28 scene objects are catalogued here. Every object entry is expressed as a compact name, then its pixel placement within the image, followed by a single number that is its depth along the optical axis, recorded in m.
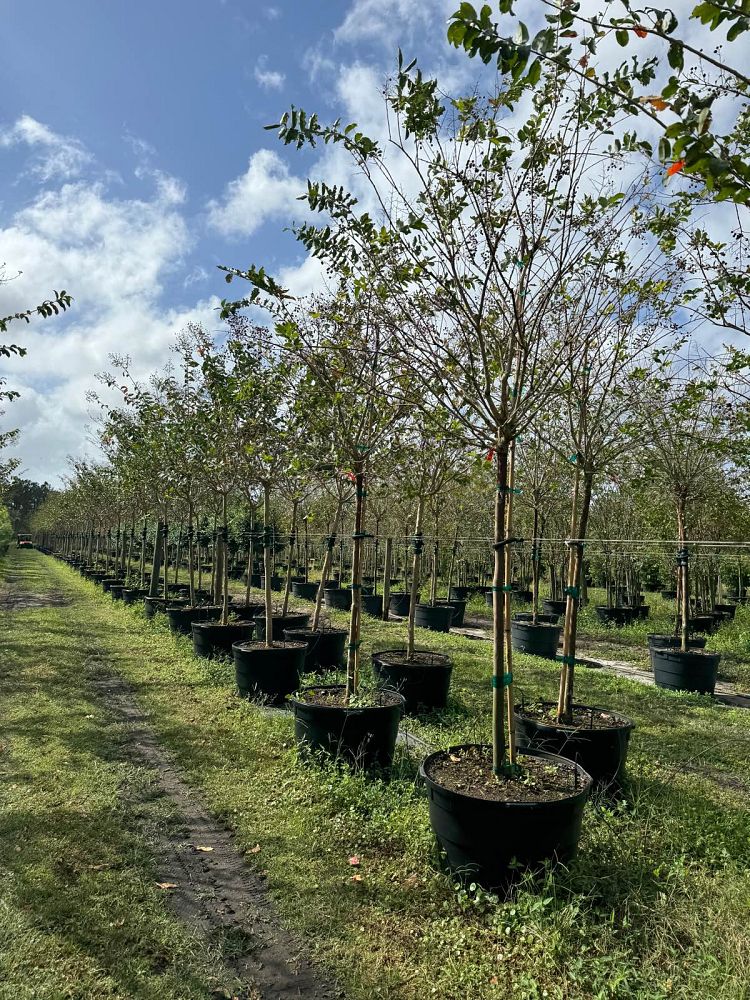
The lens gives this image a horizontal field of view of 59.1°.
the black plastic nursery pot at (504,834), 3.16
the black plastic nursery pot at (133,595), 15.57
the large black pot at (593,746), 4.32
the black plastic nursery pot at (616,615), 15.86
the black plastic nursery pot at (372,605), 16.69
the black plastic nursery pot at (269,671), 6.82
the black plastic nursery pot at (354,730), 4.70
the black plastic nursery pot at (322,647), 8.10
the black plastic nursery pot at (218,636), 8.84
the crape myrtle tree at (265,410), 6.14
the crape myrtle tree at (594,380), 4.15
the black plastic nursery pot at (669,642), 10.34
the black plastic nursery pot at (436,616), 13.85
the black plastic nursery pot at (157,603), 12.97
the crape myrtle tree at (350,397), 4.97
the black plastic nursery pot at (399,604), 16.94
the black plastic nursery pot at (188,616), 10.70
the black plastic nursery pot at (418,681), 6.32
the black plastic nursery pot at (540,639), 11.42
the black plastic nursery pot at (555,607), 17.92
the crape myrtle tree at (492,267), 3.42
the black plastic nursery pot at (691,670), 8.36
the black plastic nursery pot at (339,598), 17.66
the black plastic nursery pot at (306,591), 19.32
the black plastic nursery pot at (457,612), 15.31
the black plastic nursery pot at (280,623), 9.42
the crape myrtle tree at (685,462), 7.91
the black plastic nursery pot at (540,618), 13.37
